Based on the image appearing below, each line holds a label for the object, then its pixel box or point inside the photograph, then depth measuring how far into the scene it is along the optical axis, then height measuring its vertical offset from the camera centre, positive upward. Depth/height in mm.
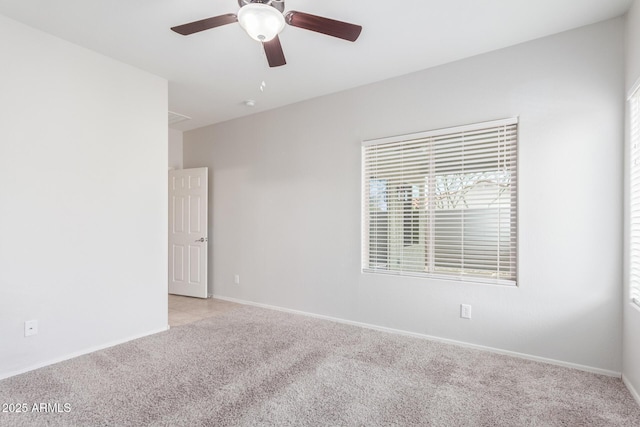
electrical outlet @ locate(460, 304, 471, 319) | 2998 -919
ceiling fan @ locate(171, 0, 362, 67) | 1776 +1085
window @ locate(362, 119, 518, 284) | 2873 +72
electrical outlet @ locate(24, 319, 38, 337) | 2494 -905
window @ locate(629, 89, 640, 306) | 2199 +92
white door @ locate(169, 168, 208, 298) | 4922 -344
